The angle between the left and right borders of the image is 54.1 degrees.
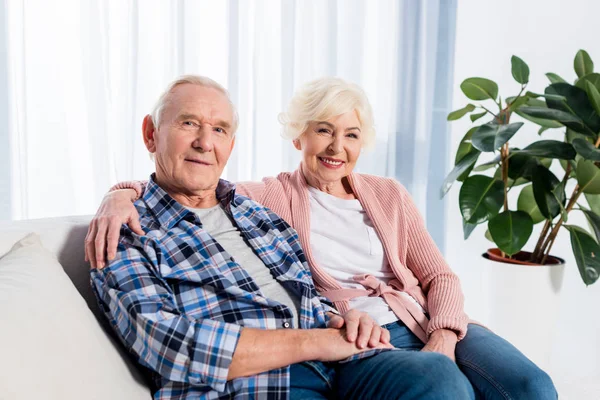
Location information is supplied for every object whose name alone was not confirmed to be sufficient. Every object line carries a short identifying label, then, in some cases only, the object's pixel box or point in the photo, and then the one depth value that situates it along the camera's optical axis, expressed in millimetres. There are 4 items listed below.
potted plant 2348
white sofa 1000
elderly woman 1653
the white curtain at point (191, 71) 2445
